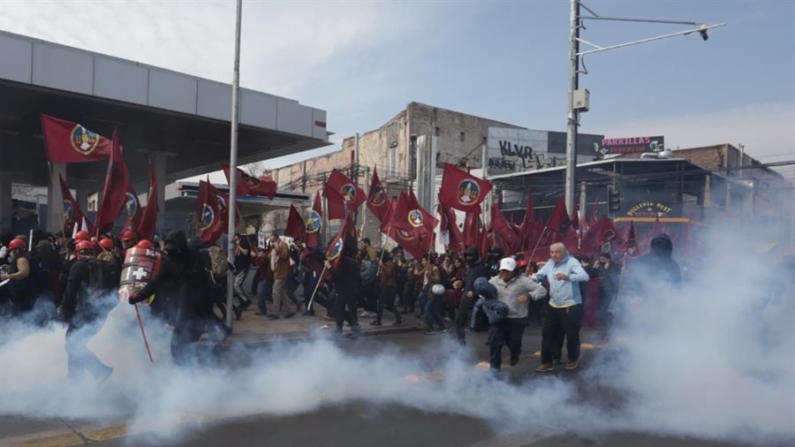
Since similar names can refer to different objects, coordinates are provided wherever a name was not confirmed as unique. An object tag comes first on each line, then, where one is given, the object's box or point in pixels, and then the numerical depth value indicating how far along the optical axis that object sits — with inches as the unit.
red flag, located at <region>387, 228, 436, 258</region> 484.1
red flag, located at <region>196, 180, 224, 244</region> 416.8
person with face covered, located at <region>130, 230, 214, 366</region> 225.0
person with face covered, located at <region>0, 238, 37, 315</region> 272.4
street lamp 542.9
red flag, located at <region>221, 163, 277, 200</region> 474.0
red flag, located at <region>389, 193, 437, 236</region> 494.0
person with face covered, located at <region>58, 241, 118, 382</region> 224.1
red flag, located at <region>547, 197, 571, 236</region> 527.8
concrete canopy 419.2
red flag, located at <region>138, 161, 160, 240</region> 323.3
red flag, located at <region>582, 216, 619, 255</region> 562.3
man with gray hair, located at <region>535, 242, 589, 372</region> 273.3
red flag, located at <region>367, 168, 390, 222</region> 537.3
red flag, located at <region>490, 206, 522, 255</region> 533.3
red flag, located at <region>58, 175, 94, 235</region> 358.6
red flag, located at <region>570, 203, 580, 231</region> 547.8
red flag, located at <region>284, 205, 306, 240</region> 521.3
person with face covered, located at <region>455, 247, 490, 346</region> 322.3
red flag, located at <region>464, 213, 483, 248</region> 535.6
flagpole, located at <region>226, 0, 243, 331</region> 370.3
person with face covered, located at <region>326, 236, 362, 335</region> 379.6
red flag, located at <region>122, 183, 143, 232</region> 356.5
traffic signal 661.9
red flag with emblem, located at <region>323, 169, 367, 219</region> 489.1
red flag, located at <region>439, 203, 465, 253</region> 496.7
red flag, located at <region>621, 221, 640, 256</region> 480.7
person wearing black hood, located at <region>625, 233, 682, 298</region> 292.8
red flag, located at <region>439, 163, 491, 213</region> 487.2
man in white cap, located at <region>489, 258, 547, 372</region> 263.7
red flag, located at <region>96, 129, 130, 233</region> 298.8
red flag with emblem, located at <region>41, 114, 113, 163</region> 302.5
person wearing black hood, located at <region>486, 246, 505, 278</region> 343.9
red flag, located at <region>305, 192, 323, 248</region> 482.9
